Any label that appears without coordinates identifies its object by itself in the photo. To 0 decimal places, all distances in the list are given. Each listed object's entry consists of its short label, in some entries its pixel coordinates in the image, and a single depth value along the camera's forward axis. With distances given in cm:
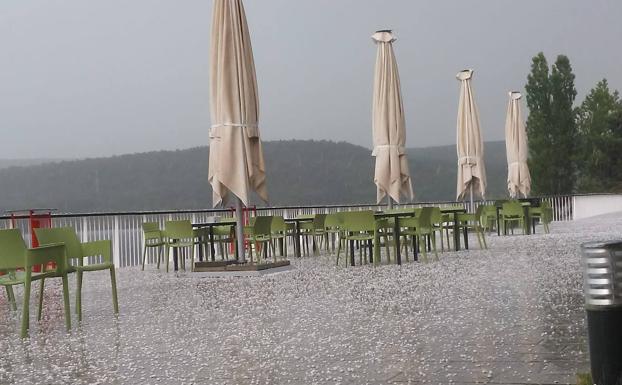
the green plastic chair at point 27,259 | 521
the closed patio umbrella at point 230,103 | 905
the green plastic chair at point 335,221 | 1012
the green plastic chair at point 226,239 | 1133
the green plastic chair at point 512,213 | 1505
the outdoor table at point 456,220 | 1171
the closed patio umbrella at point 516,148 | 1862
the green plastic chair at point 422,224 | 991
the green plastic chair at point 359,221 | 939
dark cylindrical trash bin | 290
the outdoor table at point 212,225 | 1047
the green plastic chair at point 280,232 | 1113
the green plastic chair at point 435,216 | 1029
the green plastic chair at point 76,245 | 610
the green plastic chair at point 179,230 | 995
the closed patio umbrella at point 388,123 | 1178
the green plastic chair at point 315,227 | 1186
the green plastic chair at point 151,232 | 1100
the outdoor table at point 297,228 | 1244
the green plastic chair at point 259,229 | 970
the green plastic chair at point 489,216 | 1526
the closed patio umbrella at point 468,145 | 1550
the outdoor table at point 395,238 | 980
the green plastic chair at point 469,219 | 1202
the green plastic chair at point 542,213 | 1617
